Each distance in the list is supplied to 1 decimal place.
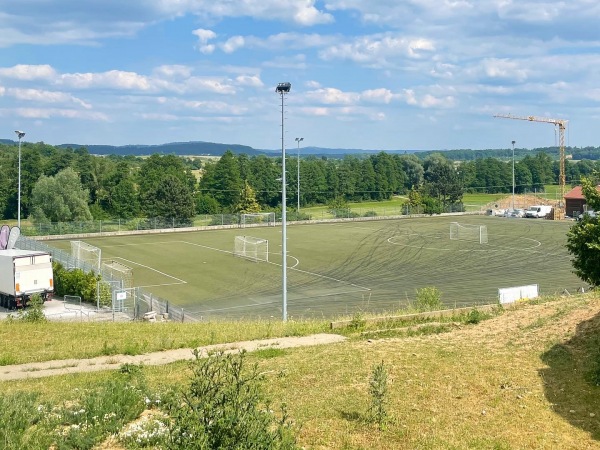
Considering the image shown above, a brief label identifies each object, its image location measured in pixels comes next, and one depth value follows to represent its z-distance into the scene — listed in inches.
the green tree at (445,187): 4451.3
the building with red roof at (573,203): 3540.8
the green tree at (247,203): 3762.3
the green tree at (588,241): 817.5
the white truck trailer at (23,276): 1359.5
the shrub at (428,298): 1060.4
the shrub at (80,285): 1432.1
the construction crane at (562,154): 4100.4
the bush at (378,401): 394.9
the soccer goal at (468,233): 2508.1
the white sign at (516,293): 1264.8
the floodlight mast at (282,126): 1133.1
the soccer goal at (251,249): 2175.2
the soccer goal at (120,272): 1645.3
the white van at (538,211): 3599.9
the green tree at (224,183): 4537.4
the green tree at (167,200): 3408.0
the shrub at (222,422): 259.8
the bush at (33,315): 872.9
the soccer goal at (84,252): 1876.6
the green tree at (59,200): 3280.0
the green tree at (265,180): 4827.8
